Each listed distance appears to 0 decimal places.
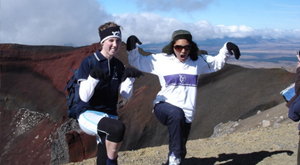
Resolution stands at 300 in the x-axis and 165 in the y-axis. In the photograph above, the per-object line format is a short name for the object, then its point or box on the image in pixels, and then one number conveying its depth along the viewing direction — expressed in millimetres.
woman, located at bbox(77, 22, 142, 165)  3543
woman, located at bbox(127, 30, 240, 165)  4133
